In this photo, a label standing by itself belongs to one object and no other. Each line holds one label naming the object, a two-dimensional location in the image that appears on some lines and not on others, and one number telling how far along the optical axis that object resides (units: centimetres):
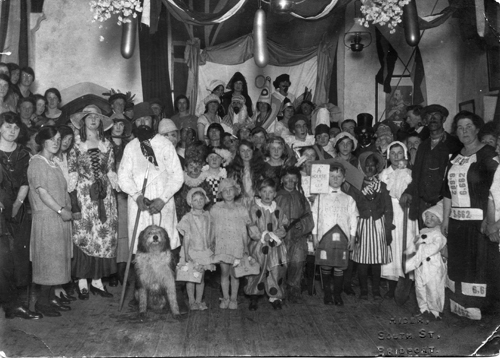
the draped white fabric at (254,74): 995
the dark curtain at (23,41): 699
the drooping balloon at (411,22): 551
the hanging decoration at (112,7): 538
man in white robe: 592
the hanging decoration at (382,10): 560
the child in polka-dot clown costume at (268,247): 585
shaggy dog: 542
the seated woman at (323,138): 712
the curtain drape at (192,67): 962
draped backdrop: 973
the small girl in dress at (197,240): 569
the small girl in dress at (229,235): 573
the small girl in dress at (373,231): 612
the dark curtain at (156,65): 910
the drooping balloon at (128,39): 543
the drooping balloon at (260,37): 535
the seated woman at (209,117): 828
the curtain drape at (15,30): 549
